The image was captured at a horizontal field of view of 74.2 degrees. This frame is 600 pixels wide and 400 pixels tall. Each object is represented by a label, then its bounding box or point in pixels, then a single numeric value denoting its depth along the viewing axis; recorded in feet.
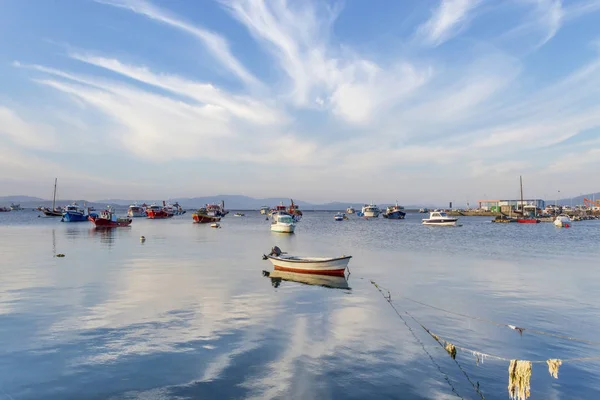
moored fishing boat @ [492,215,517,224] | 451.53
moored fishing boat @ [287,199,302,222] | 534.69
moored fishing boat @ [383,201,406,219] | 587.27
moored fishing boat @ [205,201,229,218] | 599.29
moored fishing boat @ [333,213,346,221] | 558.40
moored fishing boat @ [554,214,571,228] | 363.19
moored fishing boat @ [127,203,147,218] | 566.35
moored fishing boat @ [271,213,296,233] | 280.31
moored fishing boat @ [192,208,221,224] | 404.57
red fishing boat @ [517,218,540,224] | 430.20
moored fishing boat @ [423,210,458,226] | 373.01
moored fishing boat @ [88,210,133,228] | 309.98
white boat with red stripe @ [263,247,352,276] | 107.86
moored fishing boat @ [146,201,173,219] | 524.93
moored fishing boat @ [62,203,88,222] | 391.86
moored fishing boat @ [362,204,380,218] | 616.39
